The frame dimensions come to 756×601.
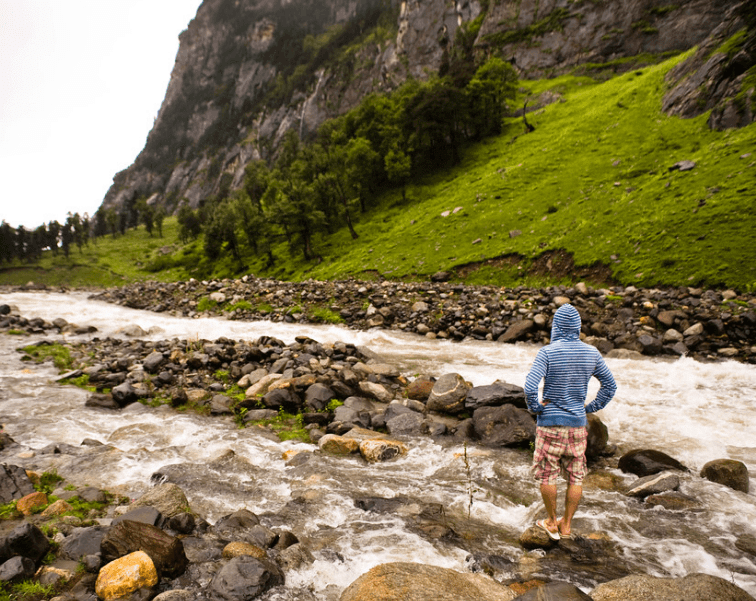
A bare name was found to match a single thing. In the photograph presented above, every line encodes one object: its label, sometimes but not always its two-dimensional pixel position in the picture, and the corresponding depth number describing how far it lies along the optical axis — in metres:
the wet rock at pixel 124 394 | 12.09
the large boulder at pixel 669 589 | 4.00
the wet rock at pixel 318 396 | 11.77
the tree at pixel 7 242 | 106.65
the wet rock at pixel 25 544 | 4.51
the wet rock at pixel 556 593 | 3.85
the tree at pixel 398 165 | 61.59
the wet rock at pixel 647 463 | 7.62
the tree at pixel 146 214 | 140.25
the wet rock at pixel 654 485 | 6.86
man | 5.95
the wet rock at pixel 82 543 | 4.91
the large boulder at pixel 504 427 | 9.23
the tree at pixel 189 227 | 122.75
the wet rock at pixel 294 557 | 5.11
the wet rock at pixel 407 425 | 10.17
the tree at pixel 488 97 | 68.88
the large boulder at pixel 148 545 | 4.66
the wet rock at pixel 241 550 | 5.11
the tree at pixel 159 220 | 141.12
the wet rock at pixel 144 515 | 5.45
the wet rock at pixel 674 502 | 6.45
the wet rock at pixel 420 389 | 12.48
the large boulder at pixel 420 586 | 4.24
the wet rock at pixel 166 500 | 6.06
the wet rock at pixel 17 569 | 4.22
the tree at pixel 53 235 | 122.75
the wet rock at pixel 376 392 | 12.65
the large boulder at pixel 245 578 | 4.38
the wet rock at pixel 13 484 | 6.23
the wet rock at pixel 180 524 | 5.66
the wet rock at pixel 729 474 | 6.95
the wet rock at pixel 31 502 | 5.98
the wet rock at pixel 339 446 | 9.17
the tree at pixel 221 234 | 76.12
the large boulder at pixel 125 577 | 4.24
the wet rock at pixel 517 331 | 18.89
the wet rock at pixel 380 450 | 8.74
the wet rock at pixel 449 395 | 11.24
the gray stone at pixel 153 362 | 15.08
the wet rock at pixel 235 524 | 5.68
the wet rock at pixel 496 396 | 10.82
